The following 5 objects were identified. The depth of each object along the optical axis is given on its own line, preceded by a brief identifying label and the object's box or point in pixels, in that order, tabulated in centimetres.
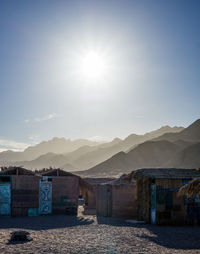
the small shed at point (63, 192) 2542
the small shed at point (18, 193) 2347
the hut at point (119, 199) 2294
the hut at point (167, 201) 2016
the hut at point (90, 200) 3130
